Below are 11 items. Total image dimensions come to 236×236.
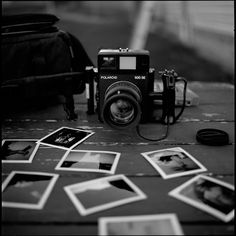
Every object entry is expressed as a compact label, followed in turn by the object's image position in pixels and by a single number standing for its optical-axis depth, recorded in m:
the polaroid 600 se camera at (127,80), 1.09
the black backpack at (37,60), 1.20
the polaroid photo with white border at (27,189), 0.70
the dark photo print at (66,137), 1.02
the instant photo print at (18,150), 0.91
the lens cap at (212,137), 1.02
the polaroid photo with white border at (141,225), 0.61
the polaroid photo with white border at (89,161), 0.85
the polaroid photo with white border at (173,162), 0.84
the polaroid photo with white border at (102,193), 0.69
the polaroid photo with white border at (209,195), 0.68
